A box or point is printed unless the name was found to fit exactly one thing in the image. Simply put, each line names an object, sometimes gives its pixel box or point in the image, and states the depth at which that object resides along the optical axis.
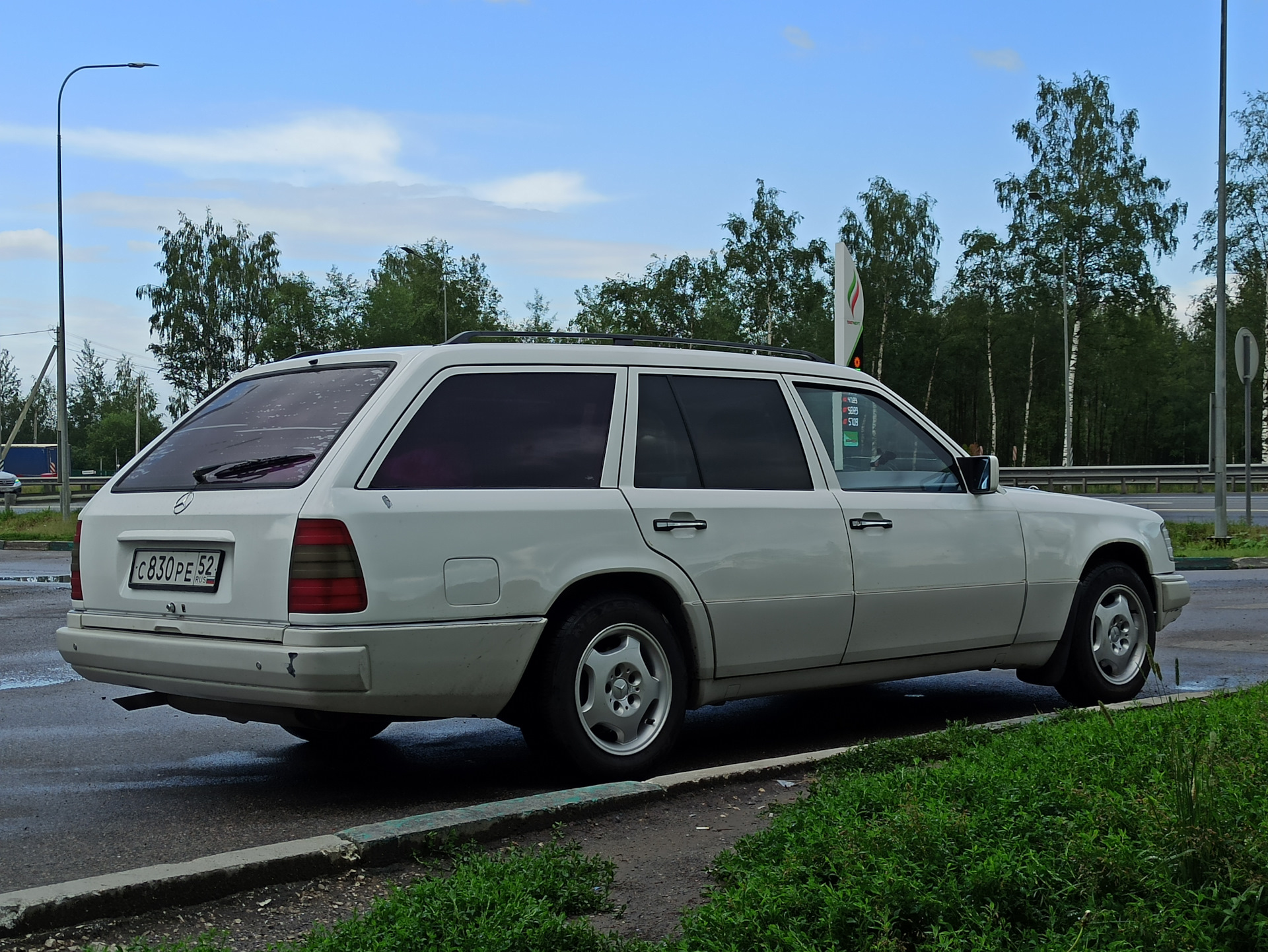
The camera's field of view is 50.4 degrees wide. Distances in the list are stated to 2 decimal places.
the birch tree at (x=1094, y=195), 51.81
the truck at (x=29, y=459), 80.94
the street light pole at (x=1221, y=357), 20.36
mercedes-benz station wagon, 4.66
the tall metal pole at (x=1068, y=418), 48.19
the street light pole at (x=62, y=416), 30.48
